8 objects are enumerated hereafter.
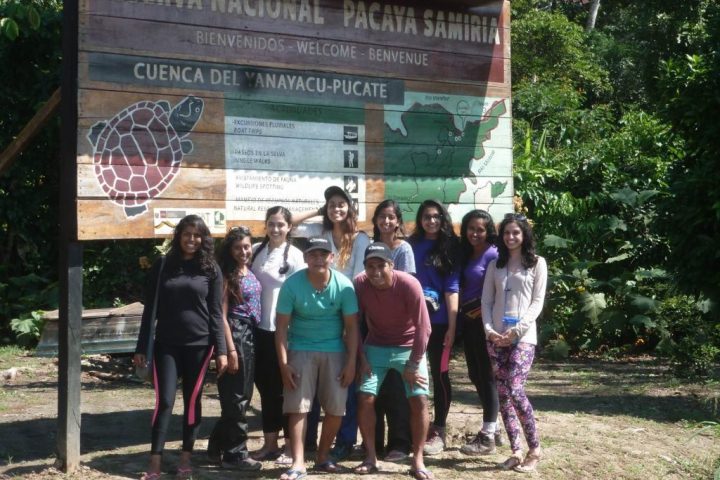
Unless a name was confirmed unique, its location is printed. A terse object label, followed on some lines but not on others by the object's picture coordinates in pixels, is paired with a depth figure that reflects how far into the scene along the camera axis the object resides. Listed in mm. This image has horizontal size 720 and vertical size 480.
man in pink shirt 6141
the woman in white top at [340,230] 6621
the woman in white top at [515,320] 6418
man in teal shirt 6016
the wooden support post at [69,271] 6004
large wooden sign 6094
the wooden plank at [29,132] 6445
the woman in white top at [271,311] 6520
